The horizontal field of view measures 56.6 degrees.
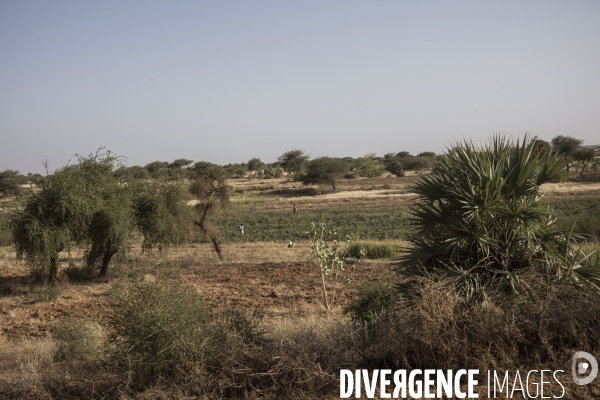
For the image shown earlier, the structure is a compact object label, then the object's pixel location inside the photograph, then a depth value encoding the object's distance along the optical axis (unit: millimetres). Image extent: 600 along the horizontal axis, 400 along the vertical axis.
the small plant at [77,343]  8969
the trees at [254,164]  115231
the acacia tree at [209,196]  25986
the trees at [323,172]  75812
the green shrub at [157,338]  6250
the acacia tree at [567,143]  78250
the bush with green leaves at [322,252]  11484
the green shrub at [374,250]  25812
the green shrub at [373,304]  8422
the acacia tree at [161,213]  21969
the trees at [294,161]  102000
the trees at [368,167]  95312
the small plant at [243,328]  6863
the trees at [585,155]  71500
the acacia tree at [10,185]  71250
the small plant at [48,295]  18094
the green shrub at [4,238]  36531
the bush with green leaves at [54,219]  19078
